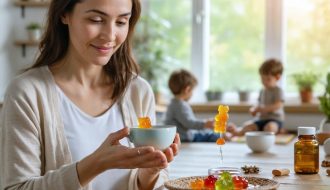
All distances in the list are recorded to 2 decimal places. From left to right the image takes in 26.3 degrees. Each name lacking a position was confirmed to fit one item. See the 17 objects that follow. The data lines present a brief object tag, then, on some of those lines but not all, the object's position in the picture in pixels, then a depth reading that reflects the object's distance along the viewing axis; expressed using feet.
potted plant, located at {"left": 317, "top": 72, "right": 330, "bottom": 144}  8.84
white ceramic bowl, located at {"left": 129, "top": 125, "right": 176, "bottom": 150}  4.79
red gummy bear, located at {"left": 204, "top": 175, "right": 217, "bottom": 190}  5.18
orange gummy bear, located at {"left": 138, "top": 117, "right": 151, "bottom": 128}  5.09
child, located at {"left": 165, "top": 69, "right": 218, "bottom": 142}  12.53
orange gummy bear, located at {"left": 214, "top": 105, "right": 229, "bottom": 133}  6.17
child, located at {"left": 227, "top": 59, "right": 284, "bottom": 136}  14.37
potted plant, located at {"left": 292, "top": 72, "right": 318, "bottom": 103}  15.45
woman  5.15
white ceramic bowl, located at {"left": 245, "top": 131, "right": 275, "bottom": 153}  8.22
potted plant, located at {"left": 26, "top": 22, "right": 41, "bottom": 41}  16.34
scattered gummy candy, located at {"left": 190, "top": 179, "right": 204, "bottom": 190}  5.17
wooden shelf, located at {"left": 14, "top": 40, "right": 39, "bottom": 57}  16.40
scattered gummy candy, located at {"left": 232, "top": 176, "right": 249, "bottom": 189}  5.13
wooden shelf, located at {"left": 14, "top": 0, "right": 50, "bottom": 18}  16.41
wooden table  5.93
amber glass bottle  6.21
